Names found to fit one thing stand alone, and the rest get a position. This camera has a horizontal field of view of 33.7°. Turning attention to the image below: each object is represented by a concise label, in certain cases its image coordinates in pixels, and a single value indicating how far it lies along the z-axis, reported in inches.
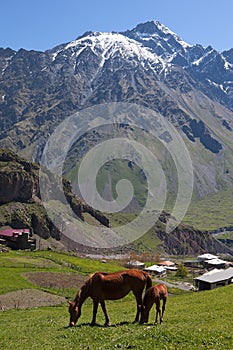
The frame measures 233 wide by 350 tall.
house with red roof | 5565.9
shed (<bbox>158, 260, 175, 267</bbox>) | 5960.6
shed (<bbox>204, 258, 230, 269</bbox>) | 6013.8
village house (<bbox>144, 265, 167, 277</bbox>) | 5073.8
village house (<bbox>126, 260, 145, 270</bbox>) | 5549.2
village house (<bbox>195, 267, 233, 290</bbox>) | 3154.5
